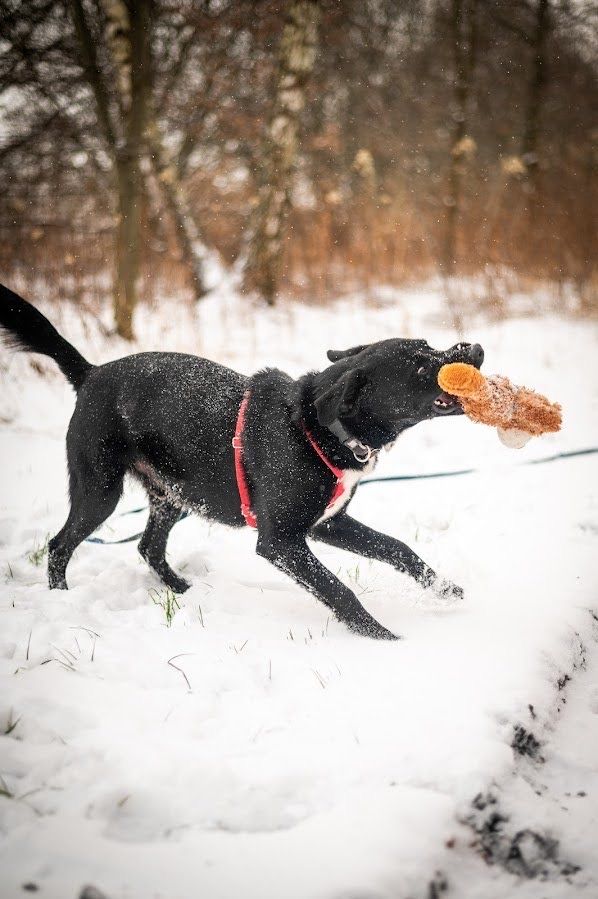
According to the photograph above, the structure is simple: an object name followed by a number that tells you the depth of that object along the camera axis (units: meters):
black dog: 2.39
